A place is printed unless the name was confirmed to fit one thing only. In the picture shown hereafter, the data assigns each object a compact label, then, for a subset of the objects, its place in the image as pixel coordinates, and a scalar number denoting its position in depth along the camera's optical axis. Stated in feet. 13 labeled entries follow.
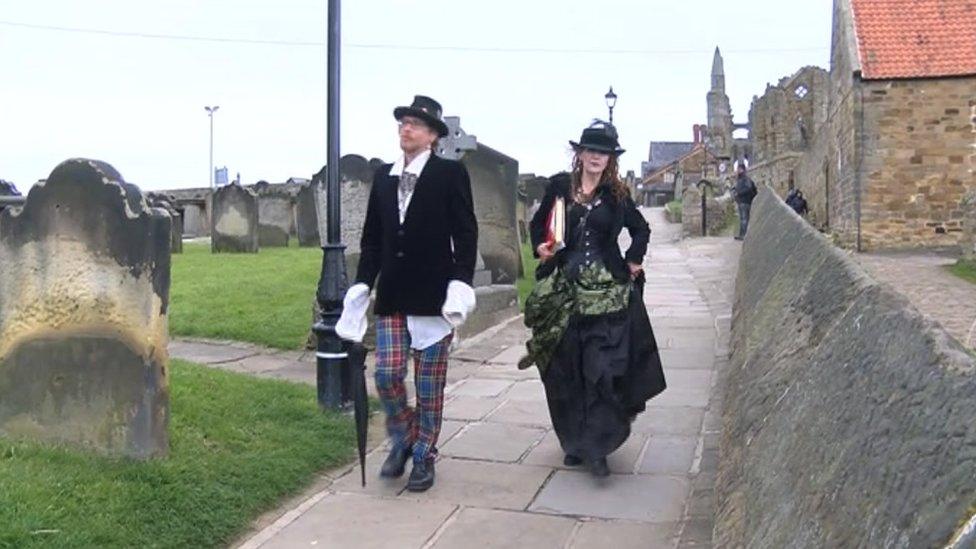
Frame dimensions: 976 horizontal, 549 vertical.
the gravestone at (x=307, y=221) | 72.84
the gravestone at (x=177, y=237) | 65.99
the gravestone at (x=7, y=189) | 42.61
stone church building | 69.72
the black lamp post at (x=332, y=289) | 20.43
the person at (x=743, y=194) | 81.51
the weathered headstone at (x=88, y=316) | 15.29
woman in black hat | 16.52
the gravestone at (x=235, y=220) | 63.36
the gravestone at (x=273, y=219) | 73.26
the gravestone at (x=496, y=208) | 39.52
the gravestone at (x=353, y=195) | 31.58
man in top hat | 16.02
